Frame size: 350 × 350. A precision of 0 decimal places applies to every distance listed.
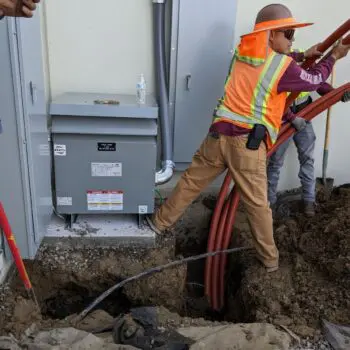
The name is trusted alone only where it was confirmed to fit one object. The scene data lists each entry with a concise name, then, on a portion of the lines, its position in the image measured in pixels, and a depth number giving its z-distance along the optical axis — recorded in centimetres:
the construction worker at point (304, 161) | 289
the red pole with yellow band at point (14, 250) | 196
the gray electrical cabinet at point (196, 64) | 268
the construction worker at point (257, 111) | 217
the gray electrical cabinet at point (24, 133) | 189
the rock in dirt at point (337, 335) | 190
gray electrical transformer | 241
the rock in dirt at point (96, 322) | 201
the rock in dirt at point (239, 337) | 183
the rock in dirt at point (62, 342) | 170
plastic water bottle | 250
